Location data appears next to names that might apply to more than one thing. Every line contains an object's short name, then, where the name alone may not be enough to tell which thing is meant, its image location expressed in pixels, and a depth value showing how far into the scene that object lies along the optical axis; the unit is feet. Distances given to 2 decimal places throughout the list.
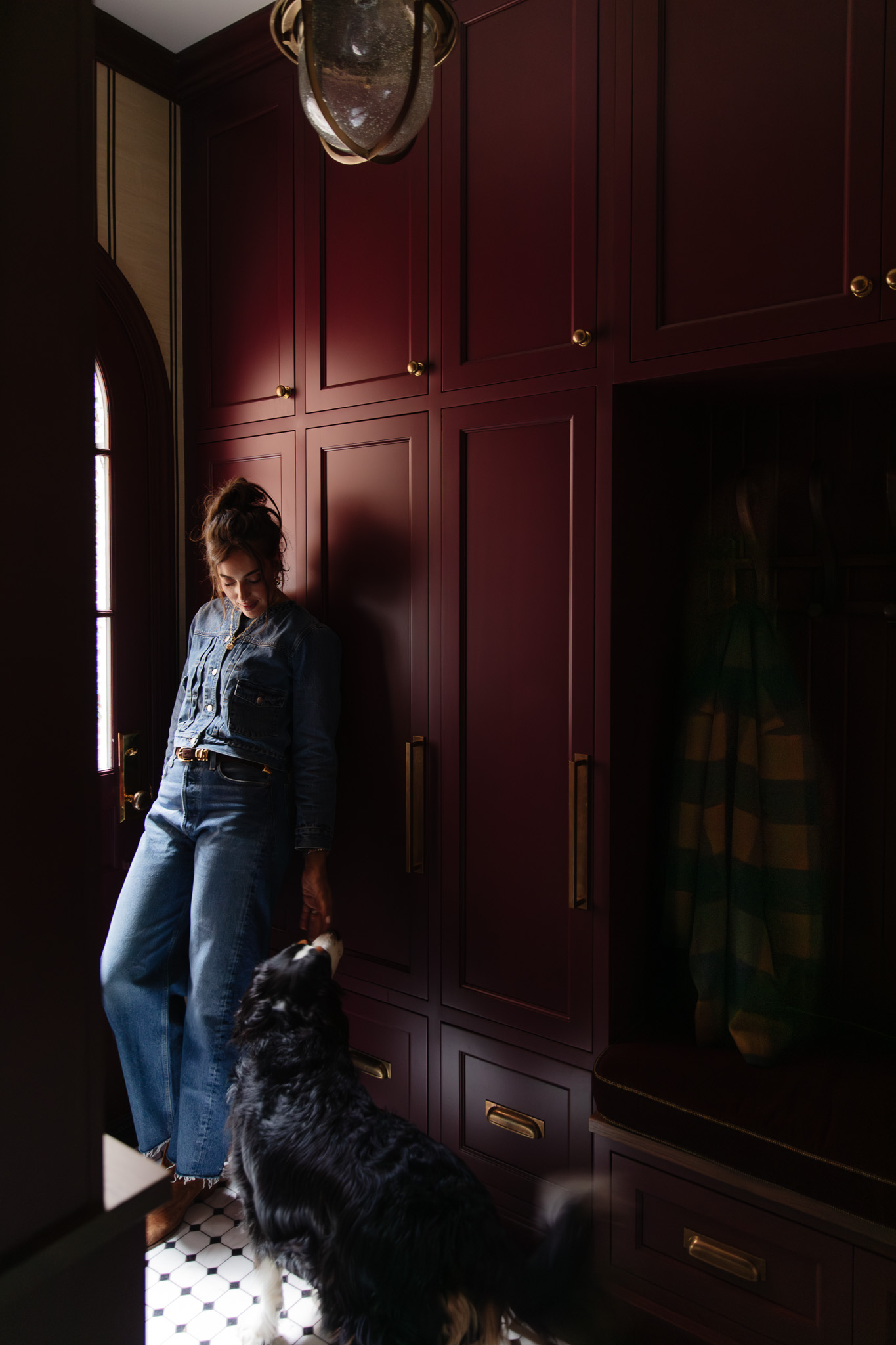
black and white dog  4.19
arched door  7.53
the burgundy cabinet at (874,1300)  4.42
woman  6.37
